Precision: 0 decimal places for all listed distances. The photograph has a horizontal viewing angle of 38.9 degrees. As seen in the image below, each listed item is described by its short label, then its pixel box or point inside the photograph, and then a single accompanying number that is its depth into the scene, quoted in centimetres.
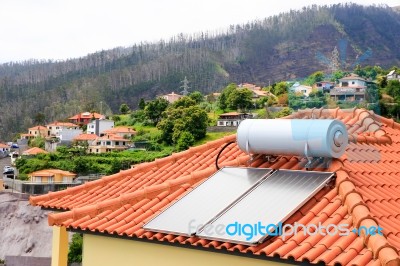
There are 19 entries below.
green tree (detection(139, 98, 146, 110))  11234
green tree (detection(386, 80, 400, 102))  5148
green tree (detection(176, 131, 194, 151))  7456
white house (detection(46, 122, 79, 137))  10533
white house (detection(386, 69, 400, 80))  7637
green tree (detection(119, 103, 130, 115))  12469
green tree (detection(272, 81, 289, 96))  8330
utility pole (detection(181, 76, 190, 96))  13055
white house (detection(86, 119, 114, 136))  10088
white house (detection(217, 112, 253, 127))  8300
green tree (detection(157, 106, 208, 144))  7775
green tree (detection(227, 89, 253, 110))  8925
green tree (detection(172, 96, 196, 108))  8909
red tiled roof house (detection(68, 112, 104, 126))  11862
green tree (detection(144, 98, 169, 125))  9372
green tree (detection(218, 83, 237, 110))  9569
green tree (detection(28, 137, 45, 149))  9774
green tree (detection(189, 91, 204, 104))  10819
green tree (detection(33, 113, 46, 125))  12519
